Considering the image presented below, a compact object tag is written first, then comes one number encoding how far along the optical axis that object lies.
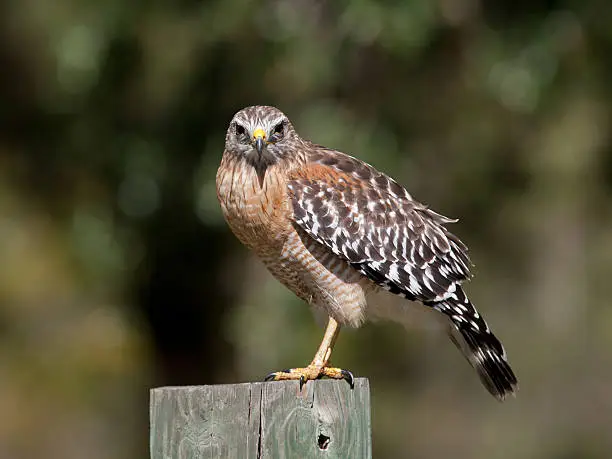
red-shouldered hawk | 10.74
